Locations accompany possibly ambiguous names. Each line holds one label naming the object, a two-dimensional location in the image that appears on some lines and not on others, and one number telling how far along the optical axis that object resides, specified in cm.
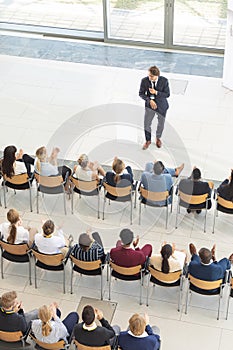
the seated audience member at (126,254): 792
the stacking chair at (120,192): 912
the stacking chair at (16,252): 823
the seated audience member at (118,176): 898
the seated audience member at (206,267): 769
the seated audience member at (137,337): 690
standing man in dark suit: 1016
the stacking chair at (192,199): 894
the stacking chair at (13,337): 734
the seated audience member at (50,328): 712
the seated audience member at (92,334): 704
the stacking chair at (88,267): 801
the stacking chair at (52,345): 728
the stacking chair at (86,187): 929
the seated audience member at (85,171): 923
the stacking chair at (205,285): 778
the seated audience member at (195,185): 890
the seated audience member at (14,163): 913
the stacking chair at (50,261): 809
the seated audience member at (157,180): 895
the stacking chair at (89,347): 709
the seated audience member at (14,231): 817
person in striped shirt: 795
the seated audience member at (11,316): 717
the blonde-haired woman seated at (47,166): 920
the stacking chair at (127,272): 796
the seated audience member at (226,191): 884
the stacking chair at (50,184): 923
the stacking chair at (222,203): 890
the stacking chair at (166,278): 785
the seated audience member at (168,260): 777
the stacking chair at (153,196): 898
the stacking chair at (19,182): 927
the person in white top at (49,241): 805
